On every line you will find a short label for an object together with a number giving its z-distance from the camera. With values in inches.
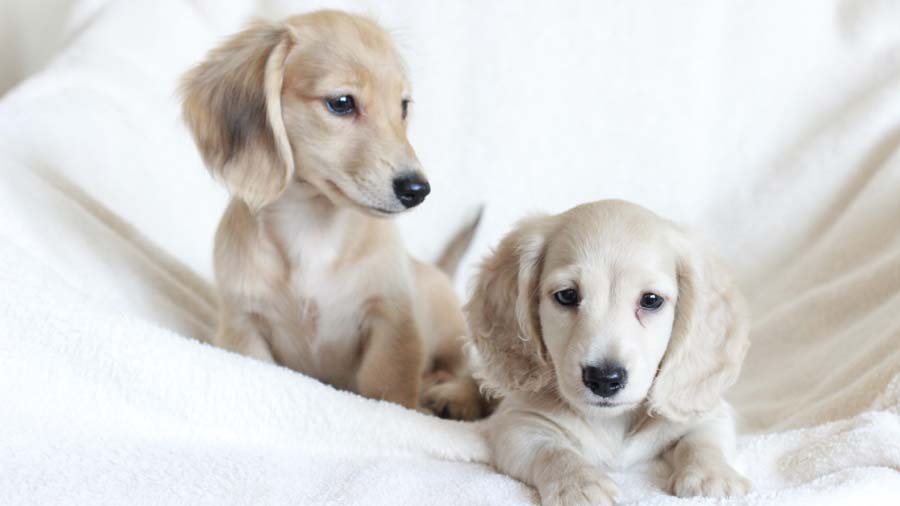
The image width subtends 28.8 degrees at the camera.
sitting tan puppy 33.4
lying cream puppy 29.4
